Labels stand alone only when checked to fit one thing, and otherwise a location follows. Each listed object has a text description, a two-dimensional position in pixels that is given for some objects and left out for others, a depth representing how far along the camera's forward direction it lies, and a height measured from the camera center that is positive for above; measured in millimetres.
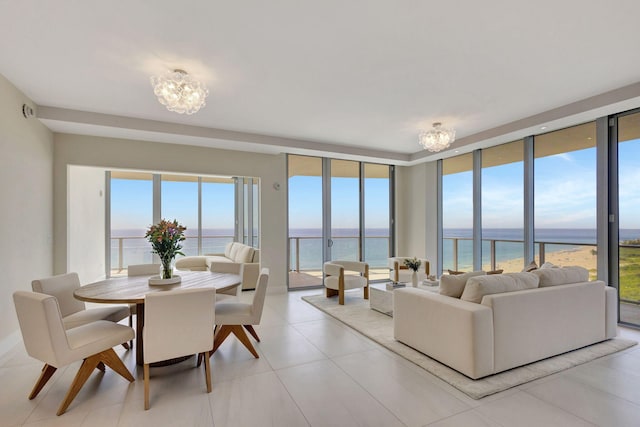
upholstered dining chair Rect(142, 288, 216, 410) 2236 -839
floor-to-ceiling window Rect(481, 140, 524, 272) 5234 +133
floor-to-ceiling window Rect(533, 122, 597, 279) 4352 +267
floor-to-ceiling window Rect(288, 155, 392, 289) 6523 -11
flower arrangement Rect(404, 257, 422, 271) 4848 -792
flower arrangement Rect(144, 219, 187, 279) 2997 -237
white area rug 2475 -1381
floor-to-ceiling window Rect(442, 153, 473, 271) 6137 +48
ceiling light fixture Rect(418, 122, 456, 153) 4375 +1104
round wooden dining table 2488 -685
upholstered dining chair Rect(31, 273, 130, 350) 2752 -902
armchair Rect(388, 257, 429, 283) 5504 -1057
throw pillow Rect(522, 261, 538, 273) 3583 -633
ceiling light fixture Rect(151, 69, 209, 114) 2914 +1210
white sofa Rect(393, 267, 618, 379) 2568 -997
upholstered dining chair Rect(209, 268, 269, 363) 2953 -997
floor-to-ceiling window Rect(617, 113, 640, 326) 3941 -25
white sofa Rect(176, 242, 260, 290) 6066 -1015
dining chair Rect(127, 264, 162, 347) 3652 -669
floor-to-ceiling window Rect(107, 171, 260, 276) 7707 +107
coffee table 4402 -1250
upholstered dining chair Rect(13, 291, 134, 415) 2105 -934
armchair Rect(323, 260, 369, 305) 5052 -1091
